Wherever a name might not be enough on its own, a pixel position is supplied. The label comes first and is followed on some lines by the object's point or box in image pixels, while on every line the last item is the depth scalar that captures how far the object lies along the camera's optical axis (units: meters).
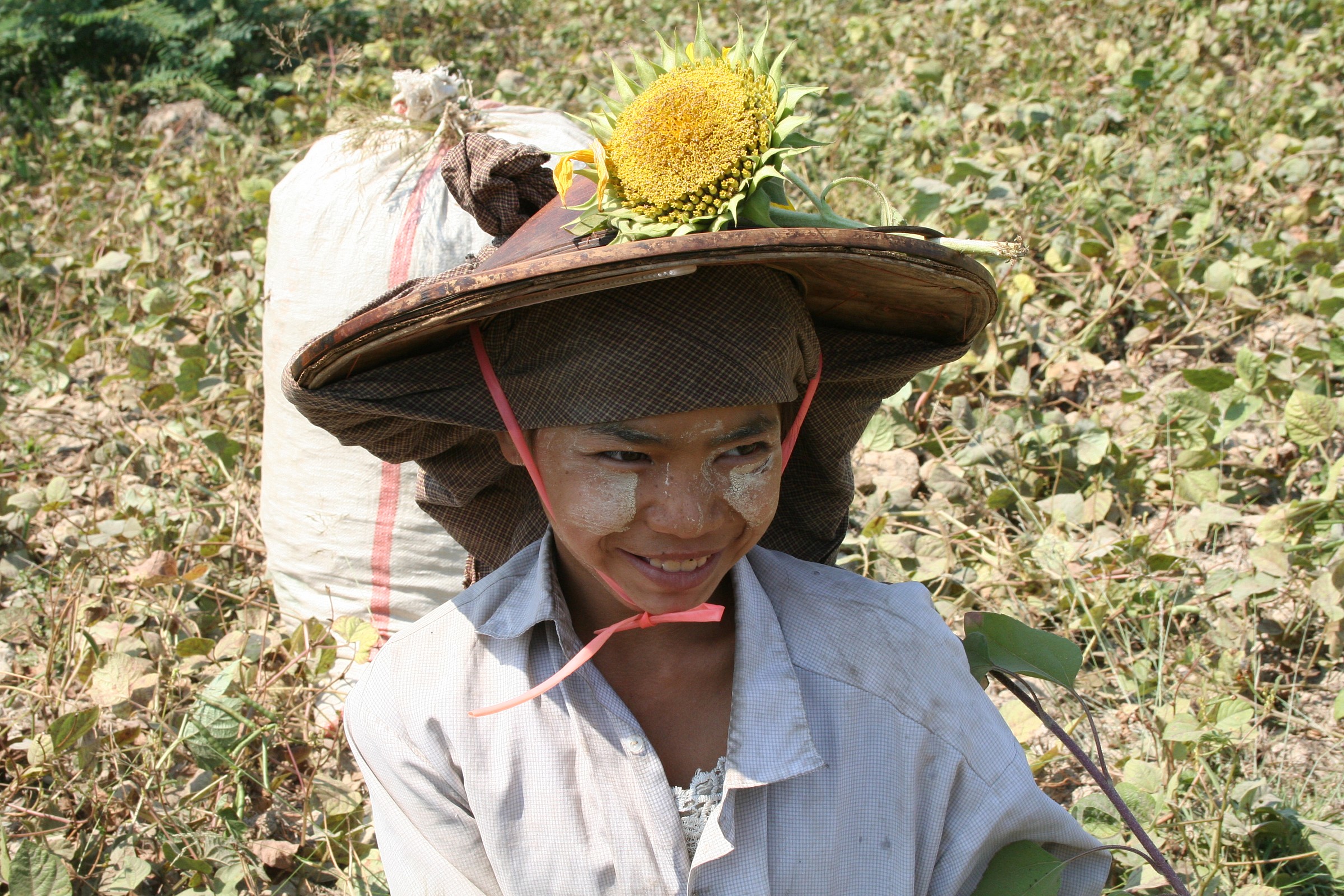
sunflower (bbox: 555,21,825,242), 1.16
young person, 1.30
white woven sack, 2.31
